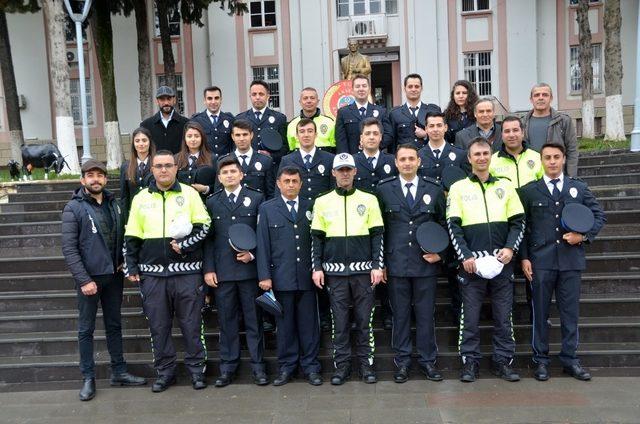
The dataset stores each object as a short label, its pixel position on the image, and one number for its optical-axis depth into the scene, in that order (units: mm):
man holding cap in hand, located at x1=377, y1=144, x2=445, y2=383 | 5617
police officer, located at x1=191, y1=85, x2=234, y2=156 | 7254
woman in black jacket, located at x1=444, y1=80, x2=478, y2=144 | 7071
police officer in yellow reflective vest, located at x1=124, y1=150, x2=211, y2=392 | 5613
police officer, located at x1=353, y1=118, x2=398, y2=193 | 6188
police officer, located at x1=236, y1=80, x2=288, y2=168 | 7262
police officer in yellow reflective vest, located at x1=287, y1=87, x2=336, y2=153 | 7340
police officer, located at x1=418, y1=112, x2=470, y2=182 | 6240
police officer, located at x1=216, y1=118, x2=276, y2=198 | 6324
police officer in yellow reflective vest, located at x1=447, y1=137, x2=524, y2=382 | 5496
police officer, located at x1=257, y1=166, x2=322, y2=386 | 5711
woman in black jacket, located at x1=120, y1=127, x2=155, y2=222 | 6207
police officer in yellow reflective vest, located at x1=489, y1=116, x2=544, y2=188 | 5953
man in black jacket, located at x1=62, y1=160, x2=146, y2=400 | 5531
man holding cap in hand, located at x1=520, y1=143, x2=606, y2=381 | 5535
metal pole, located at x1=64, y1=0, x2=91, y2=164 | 11141
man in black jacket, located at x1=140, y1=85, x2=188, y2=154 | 7246
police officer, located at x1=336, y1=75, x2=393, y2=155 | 7045
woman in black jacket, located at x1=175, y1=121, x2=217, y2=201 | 6336
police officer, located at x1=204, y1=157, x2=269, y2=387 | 5742
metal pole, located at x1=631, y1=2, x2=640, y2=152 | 10836
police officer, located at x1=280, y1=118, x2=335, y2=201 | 6250
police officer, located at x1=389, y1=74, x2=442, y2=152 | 7031
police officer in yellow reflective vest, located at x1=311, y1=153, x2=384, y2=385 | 5578
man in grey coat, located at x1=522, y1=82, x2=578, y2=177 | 6445
